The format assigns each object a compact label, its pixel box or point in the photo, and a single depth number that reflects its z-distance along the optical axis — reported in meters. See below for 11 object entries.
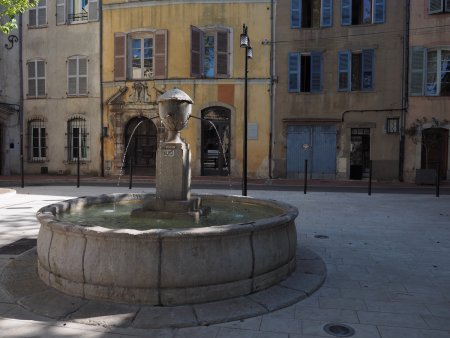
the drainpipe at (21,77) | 21.03
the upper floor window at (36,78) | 20.95
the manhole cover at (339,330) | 3.57
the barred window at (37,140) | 21.05
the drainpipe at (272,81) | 18.69
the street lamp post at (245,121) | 11.84
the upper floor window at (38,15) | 20.83
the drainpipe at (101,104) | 19.95
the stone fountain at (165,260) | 3.99
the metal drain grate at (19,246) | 5.98
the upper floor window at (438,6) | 17.36
